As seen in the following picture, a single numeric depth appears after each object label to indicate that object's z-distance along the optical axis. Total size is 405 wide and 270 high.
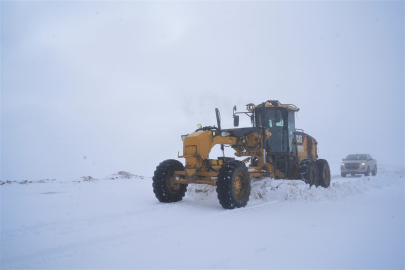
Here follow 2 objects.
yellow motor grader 6.42
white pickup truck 16.34
